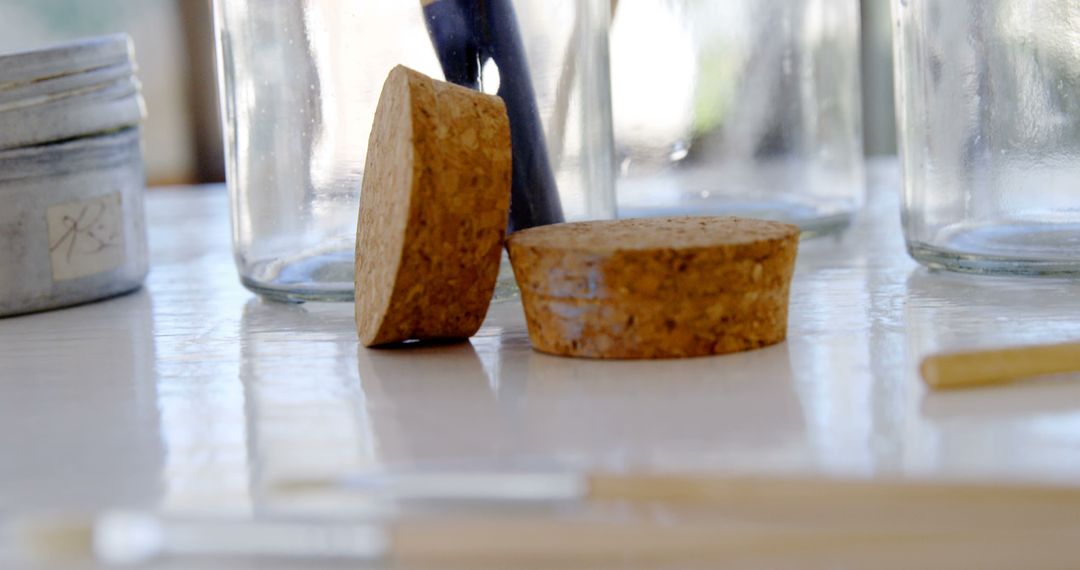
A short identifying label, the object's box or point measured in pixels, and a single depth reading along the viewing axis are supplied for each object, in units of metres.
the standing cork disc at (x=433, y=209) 0.64
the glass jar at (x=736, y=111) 0.86
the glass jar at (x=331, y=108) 0.72
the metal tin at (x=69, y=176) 0.75
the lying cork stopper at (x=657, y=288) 0.63
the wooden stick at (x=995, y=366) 0.60
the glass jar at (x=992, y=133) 0.72
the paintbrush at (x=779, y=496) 0.53
